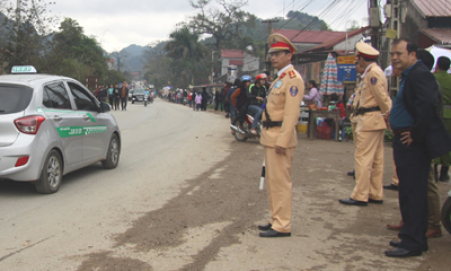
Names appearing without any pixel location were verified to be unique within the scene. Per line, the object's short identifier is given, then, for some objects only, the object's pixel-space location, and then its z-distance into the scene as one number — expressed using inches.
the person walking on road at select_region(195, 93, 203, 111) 1393.9
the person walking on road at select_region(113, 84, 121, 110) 1200.2
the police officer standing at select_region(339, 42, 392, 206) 227.9
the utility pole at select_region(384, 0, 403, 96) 612.8
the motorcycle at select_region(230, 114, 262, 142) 493.4
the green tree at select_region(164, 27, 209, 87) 2743.6
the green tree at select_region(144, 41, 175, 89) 4453.7
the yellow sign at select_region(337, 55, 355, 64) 609.0
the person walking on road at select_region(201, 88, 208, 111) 1316.4
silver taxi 233.5
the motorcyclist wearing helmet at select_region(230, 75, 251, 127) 491.6
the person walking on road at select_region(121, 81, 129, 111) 1198.6
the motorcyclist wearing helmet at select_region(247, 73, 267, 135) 478.9
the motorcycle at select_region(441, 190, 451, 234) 177.0
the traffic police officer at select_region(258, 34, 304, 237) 175.9
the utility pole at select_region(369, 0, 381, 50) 576.1
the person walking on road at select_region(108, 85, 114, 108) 1199.7
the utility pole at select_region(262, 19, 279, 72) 1514.5
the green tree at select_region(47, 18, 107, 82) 1583.8
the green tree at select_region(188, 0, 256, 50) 2796.0
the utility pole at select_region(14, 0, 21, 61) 802.7
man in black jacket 156.9
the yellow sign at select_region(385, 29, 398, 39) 544.5
